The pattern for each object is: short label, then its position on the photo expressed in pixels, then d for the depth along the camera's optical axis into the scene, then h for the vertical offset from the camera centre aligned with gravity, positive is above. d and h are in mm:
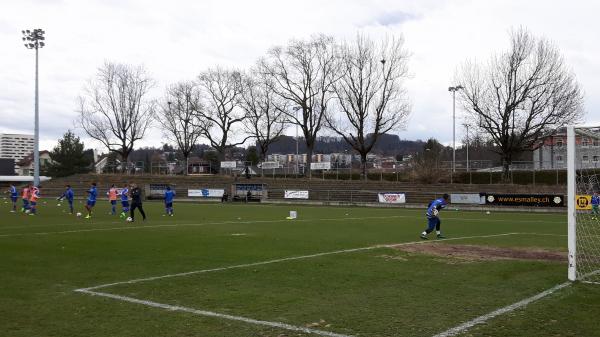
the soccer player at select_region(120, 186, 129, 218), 27062 -1044
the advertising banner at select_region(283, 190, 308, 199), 51984 -1501
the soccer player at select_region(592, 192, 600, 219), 24983 -1252
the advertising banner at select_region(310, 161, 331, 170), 70438 +1780
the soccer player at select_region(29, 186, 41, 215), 28953 -1075
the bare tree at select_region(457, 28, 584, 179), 51000 +7458
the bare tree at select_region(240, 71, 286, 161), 72938 +9228
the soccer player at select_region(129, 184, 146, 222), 23984 -950
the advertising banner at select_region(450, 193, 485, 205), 43000 -1575
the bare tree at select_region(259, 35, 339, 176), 64812 +11442
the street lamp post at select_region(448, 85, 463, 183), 56900 +8216
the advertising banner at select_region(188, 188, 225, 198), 54094 -1461
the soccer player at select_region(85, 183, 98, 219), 27094 -990
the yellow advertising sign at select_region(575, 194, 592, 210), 16566 -744
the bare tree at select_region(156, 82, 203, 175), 77500 +9157
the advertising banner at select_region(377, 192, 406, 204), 46750 -1687
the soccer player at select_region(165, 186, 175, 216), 29875 -1155
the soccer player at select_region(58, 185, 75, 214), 29109 -916
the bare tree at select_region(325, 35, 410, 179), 61938 +9789
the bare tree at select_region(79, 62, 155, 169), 75000 +8724
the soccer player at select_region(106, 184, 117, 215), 28594 -940
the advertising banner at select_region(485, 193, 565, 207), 39875 -1585
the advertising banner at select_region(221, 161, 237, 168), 71062 +2037
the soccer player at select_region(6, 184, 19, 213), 33103 -1044
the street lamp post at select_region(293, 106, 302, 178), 66812 +9073
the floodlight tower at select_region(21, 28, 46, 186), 50219 +12412
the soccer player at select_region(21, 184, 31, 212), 29984 -1056
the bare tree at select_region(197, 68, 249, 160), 74875 +10464
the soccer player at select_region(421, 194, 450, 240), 17297 -1115
